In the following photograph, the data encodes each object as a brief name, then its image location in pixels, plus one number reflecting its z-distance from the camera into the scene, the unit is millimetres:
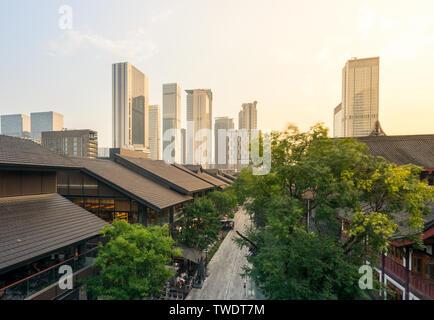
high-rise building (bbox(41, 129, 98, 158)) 145375
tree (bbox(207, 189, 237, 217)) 32875
